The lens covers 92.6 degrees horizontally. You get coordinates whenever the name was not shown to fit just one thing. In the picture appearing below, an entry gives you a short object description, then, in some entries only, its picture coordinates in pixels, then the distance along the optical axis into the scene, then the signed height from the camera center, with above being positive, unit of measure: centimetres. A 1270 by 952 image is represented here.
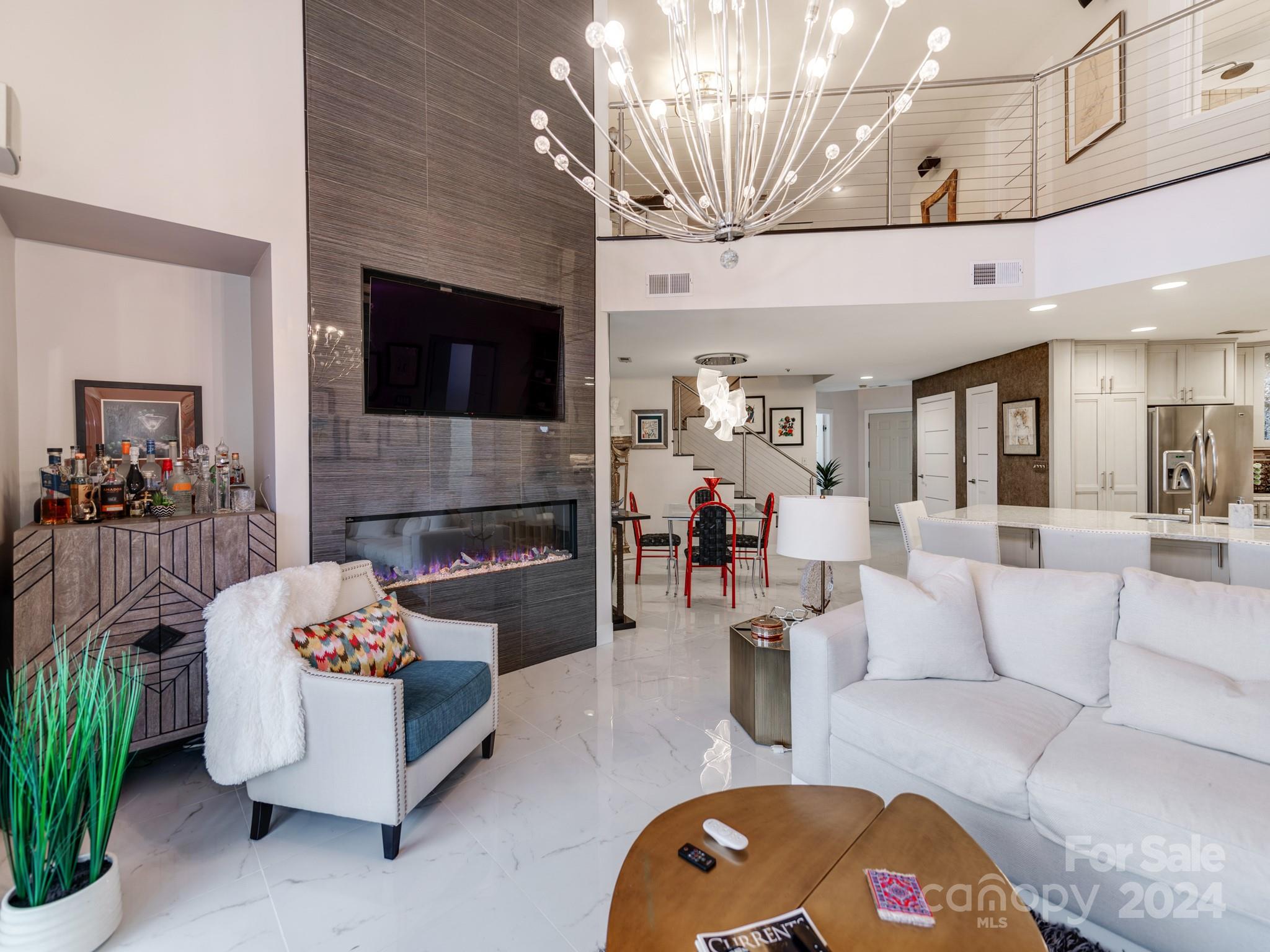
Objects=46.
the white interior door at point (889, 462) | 1071 -7
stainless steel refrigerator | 586 +11
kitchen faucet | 314 -17
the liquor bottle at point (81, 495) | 228 -12
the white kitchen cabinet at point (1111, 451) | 592 +6
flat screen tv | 314 +62
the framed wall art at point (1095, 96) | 456 +287
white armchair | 194 -98
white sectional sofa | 139 -83
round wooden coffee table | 109 -85
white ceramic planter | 146 -114
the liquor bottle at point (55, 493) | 224 -11
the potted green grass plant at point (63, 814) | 146 -87
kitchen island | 300 -39
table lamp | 249 -30
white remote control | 130 -82
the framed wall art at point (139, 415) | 272 +23
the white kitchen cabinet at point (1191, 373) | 593 +82
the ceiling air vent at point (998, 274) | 418 +127
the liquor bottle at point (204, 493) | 264 -13
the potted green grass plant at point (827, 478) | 900 -31
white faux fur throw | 197 -74
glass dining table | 555 -52
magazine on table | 105 -84
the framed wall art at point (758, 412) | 928 +73
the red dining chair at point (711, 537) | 520 -67
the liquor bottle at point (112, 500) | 239 -14
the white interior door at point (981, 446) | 687 +14
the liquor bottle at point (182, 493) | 262 -13
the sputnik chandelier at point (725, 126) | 184 +119
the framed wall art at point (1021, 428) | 612 +31
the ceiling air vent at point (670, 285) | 429 +124
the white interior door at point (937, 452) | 784 +8
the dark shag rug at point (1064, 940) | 147 -119
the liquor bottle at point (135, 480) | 247 -7
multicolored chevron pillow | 222 -70
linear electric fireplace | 318 -46
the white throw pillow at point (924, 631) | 220 -64
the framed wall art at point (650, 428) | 844 +45
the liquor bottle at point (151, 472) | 259 -4
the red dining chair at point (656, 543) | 572 -79
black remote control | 126 -84
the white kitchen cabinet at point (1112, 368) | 591 +87
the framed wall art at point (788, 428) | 926 +47
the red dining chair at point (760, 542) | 554 -76
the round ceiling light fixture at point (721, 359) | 656 +111
